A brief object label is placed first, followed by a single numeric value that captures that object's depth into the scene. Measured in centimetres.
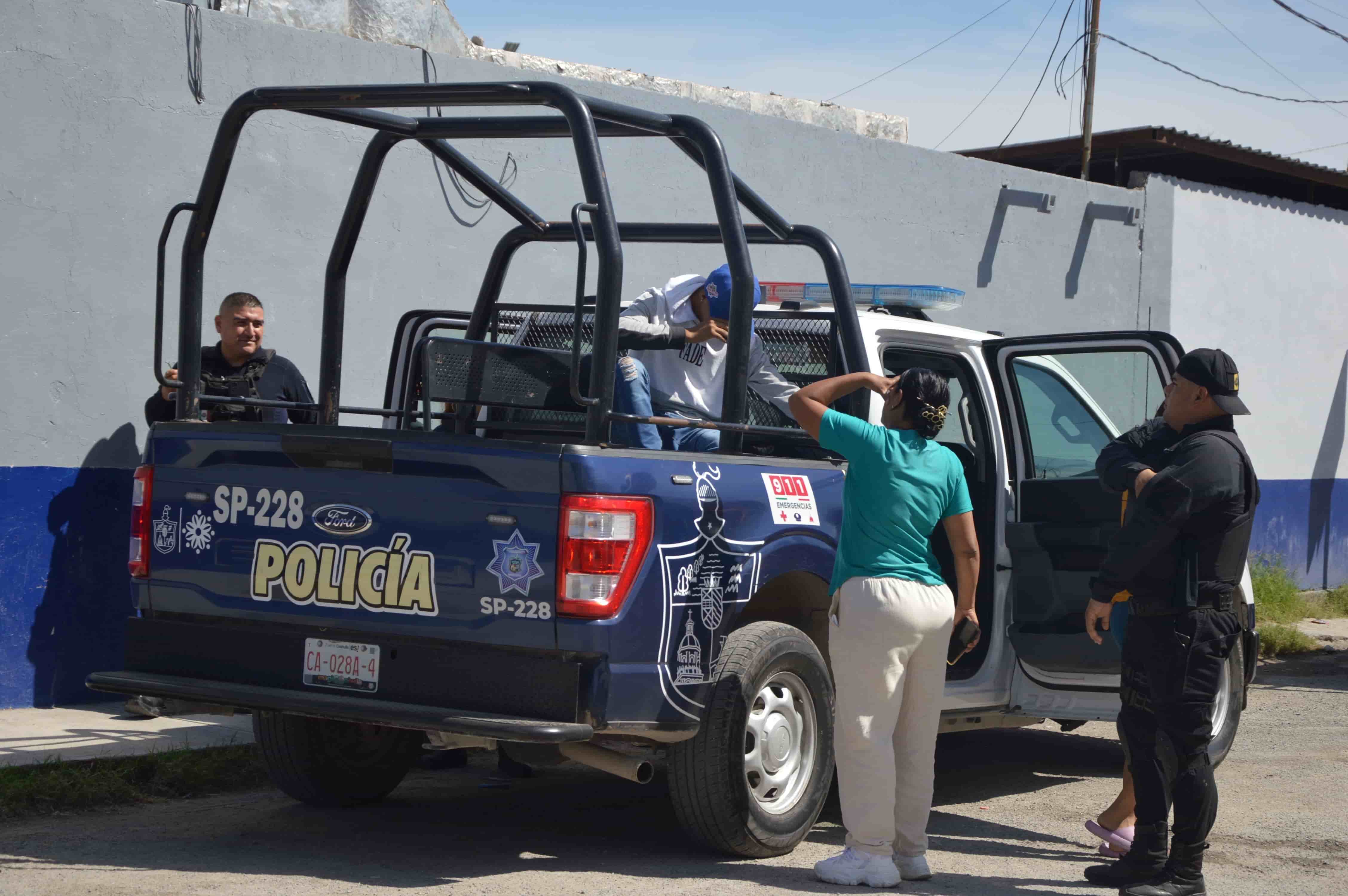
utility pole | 1599
